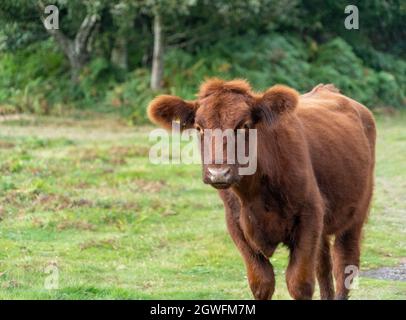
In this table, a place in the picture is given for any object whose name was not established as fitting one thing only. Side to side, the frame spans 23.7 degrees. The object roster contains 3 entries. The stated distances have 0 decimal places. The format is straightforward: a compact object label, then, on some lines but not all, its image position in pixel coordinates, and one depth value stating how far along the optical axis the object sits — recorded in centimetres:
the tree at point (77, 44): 2891
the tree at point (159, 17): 2588
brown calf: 814
